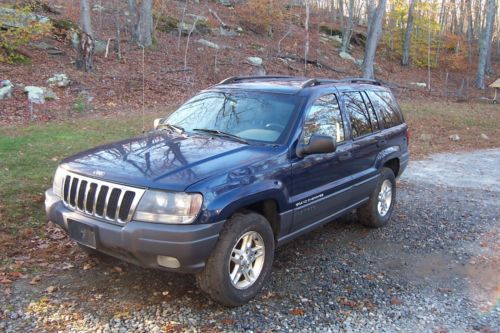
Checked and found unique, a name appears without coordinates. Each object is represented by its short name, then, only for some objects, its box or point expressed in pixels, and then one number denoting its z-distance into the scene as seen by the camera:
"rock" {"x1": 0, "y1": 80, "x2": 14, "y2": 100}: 13.32
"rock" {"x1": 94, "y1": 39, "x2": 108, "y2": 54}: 18.87
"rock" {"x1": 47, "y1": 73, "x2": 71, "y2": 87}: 15.05
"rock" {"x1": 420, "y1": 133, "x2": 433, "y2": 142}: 13.50
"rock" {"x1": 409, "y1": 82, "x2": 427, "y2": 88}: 29.06
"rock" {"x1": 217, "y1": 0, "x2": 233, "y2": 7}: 32.97
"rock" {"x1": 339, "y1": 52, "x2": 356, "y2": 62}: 30.11
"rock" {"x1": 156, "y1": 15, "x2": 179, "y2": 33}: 25.04
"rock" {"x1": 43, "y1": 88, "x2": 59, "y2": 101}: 14.01
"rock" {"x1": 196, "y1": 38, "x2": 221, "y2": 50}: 23.99
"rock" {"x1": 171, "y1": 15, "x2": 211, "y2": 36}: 25.03
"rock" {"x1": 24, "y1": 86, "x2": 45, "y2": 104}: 13.48
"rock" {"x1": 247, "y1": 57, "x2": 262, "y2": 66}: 22.66
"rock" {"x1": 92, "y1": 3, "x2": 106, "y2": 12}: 25.09
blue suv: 3.50
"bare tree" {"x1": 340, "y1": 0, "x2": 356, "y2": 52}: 30.16
